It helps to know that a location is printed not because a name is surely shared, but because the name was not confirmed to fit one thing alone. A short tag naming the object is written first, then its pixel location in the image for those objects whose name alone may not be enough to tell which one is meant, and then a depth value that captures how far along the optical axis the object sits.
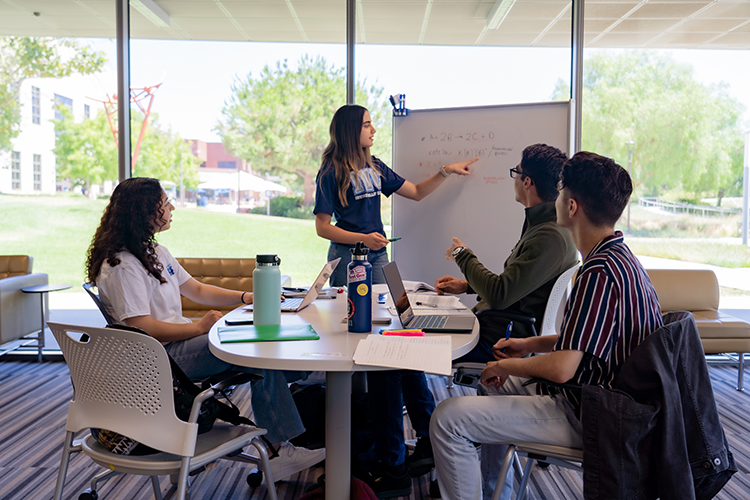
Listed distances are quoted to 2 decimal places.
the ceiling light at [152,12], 3.92
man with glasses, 1.83
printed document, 1.22
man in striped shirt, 1.27
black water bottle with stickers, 1.50
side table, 3.58
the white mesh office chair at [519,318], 1.87
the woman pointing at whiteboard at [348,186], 2.80
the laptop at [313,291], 1.86
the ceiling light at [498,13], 3.86
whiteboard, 3.31
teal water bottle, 1.60
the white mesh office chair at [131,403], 1.29
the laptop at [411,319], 1.59
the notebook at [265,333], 1.47
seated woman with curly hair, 1.73
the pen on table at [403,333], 1.51
